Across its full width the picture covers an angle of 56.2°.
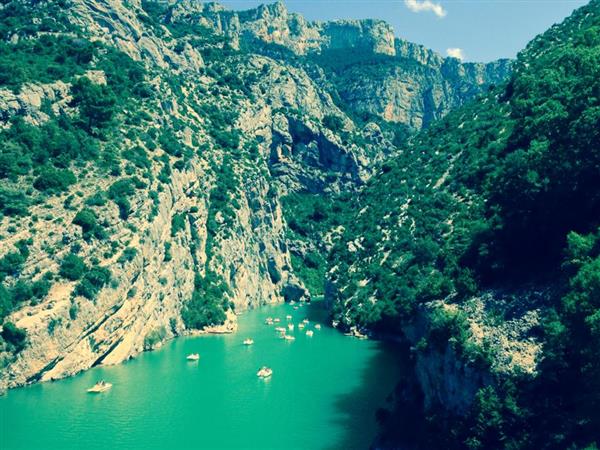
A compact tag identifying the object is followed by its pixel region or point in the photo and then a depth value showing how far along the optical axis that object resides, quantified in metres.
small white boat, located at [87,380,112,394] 52.65
